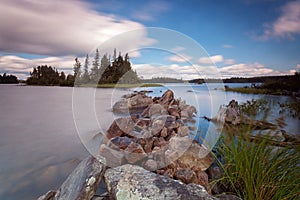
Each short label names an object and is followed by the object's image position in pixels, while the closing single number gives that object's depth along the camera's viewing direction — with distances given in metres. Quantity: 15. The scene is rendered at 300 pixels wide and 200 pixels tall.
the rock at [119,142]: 2.48
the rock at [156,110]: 3.81
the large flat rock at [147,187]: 1.30
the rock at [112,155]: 2.11
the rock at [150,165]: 2.15
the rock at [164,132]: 2.98
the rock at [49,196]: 1.71
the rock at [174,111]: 3.73
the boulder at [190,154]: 2.16
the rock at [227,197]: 1.50
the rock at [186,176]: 1.94
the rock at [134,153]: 2.31
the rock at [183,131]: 3.03
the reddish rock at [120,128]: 3.01
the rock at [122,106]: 4.16
